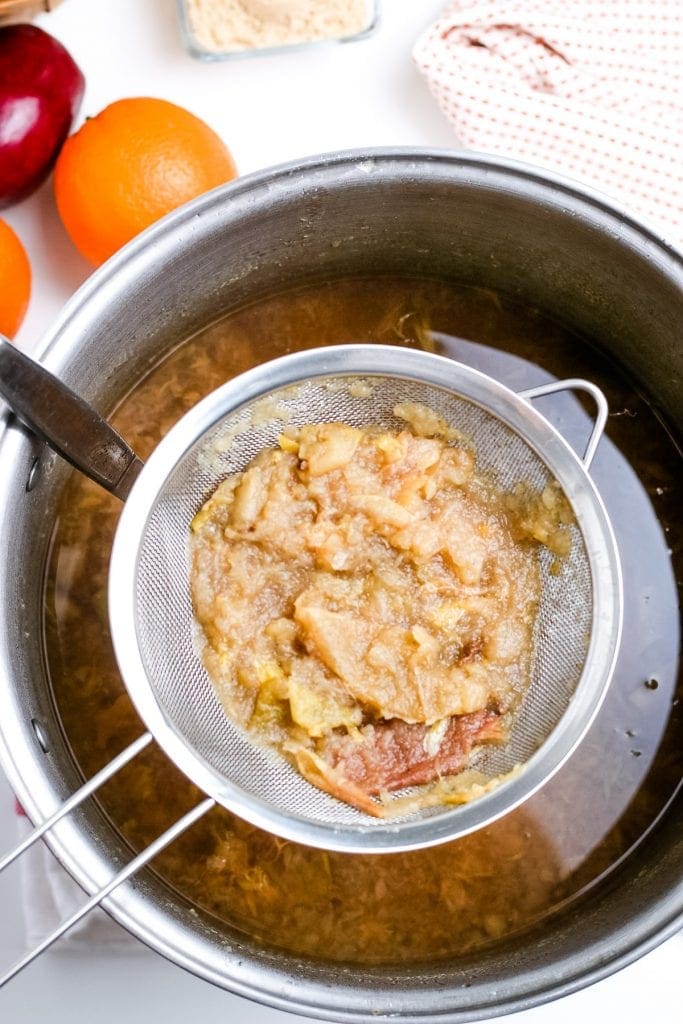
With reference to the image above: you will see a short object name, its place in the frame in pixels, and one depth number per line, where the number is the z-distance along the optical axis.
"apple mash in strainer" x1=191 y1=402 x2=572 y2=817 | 0.55
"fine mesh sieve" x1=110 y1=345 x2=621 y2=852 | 0.55
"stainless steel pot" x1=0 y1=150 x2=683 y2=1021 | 0.54
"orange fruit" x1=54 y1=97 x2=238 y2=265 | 0.58
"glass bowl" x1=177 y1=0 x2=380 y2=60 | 0.60
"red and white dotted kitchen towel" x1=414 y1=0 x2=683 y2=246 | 0.59
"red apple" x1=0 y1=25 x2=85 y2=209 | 0.59
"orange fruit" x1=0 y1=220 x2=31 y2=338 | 0.58
